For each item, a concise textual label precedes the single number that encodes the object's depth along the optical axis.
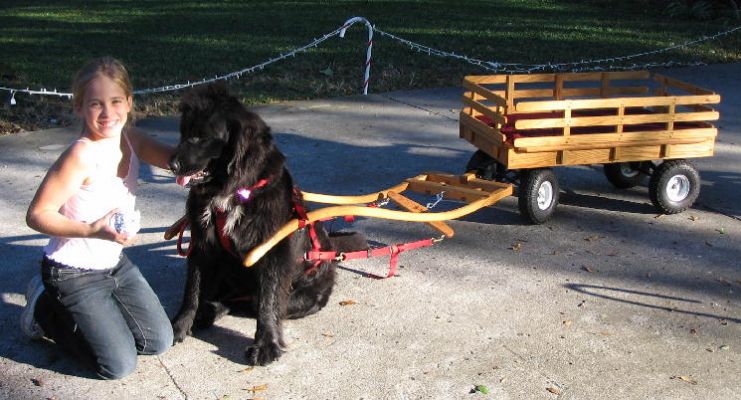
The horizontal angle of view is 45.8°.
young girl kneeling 3.92
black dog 3.95
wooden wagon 5.80
